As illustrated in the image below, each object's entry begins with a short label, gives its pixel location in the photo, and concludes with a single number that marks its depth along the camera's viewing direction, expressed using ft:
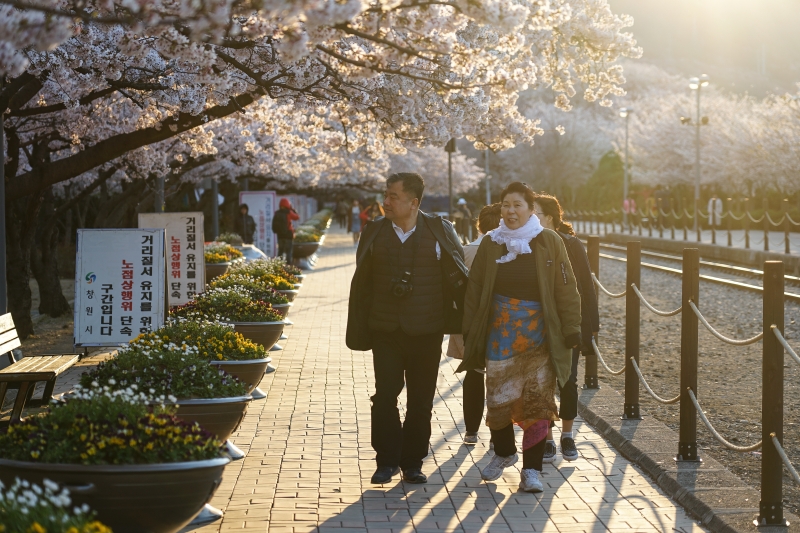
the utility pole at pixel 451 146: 89.80
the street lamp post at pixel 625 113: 186.64
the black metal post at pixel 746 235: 95.43
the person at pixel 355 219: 151.16
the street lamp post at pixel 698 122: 141.90
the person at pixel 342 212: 247.27
